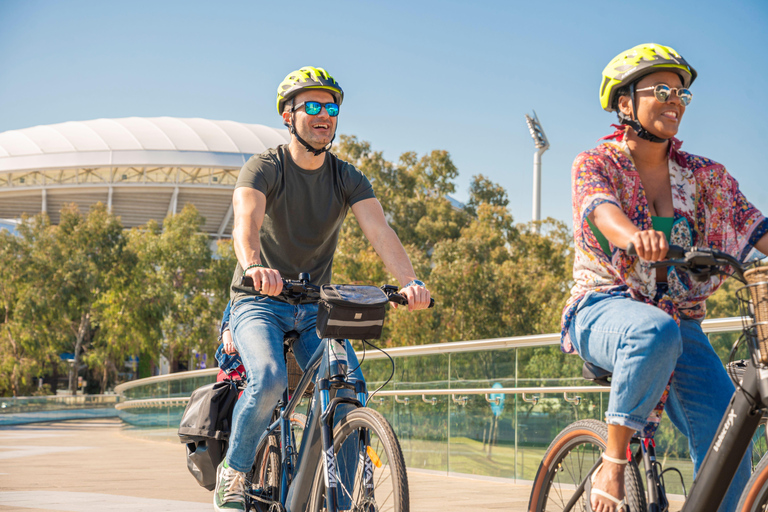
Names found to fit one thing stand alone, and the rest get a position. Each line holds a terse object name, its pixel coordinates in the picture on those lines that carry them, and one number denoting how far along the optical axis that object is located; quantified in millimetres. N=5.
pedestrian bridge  6148
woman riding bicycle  2410
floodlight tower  79188
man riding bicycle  3619
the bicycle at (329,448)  2881
